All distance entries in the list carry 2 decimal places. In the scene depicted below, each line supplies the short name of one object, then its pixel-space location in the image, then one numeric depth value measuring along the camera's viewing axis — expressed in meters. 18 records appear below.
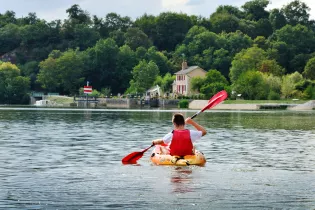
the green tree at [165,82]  158.62
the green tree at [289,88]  127.25
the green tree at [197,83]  142.62
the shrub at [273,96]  126.56
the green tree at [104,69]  179.38
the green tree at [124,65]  177.62
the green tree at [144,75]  160.74
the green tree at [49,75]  175.00
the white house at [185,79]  151.07
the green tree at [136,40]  196.12
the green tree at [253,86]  127.12
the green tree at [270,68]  146.38
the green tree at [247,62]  147.38
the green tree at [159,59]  176.75
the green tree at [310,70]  147.04
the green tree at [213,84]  136.75
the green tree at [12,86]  168.00
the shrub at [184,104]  132.32
